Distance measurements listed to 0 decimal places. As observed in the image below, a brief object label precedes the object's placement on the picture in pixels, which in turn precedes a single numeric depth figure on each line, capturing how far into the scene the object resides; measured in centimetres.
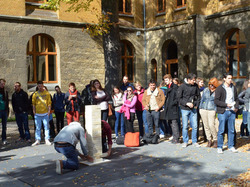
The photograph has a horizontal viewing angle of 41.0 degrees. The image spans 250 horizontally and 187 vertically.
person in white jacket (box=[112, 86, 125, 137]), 1059
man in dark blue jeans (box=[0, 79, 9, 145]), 1009
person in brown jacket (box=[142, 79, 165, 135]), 1005
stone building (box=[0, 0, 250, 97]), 1788
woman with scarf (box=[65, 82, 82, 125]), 1098
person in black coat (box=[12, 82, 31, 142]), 1048
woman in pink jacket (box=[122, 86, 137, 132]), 1023
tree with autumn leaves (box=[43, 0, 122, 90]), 1231
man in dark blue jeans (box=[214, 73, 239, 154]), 809
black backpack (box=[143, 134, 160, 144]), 945
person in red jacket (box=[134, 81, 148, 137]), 1069
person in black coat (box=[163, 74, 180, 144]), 956
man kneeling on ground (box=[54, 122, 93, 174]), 670
